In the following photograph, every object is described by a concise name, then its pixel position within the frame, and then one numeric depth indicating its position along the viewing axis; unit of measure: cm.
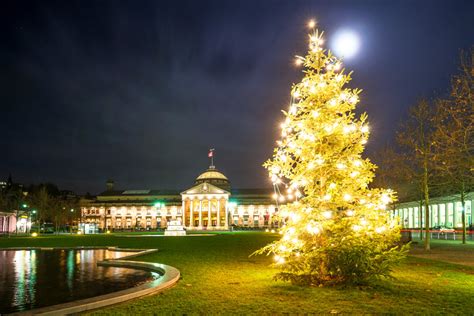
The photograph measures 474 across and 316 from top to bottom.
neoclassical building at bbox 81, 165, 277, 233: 15025
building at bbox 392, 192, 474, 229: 8756
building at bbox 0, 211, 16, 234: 8823
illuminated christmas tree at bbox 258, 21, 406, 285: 1370
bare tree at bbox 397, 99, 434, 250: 3309
